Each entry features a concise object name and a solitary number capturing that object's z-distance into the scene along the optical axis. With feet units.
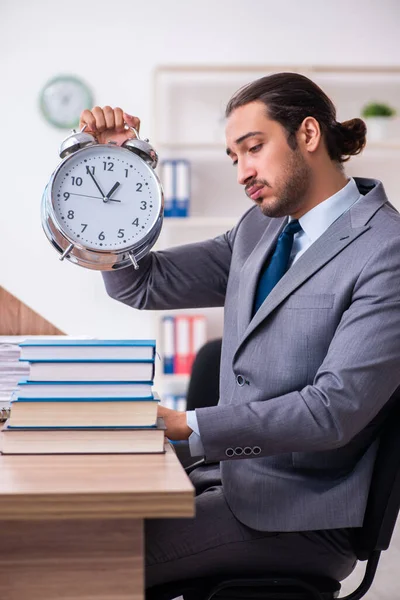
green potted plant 15.44
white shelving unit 15.90
